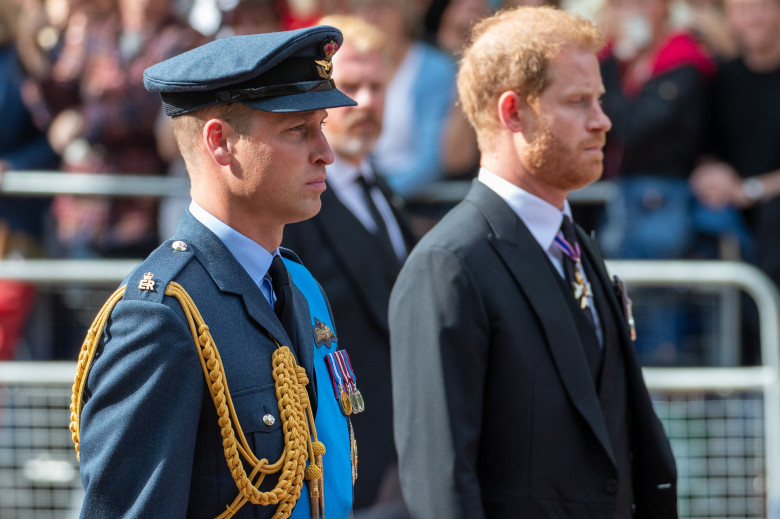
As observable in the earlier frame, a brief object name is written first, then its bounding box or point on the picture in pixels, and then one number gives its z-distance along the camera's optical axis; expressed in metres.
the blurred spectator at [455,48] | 12.91
